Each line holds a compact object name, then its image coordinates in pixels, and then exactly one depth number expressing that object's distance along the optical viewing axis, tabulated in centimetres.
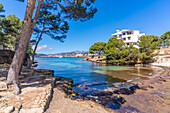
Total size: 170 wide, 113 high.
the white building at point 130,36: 3550
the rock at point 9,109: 243
